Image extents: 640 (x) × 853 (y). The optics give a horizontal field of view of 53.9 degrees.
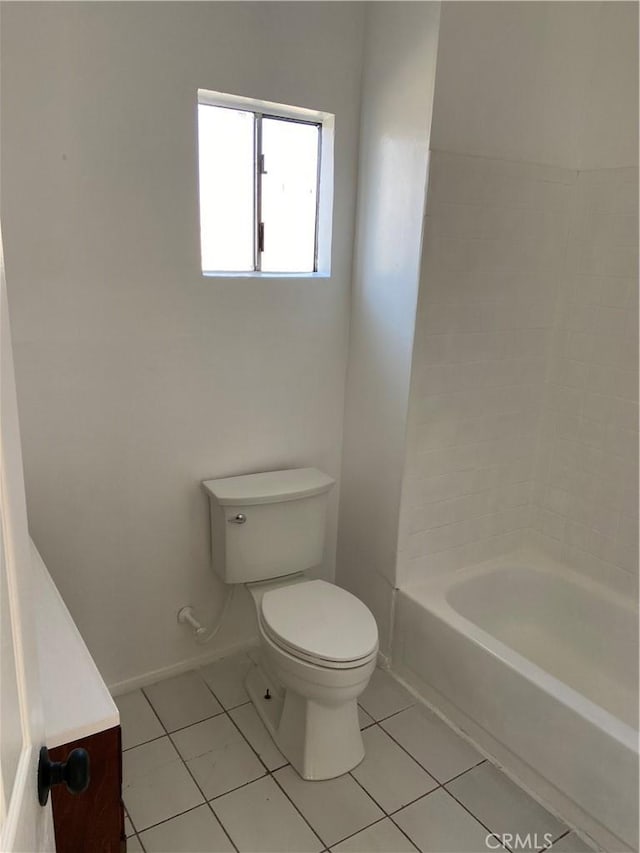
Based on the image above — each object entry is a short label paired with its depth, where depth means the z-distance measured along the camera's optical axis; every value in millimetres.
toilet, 1821
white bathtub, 1692
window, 2064
